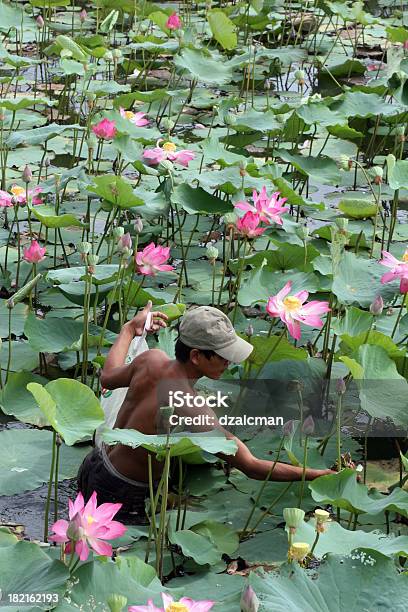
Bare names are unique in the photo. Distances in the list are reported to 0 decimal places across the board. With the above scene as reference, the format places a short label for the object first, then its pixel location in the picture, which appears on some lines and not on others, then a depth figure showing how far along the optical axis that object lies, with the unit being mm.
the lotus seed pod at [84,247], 5795
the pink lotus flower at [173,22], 10849
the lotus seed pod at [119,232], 6233
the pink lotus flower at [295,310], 5414
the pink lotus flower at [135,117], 8501
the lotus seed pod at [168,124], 7944
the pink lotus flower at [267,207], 6637
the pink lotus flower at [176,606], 3676
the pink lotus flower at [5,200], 7183
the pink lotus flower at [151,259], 6233
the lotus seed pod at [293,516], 4063
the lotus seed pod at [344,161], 7399
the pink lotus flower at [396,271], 5727
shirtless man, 4942
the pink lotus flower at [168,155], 7533
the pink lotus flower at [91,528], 4050
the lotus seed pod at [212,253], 6557
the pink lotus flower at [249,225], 6405
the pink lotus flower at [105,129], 7762
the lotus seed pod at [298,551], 4040
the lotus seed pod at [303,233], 6445
